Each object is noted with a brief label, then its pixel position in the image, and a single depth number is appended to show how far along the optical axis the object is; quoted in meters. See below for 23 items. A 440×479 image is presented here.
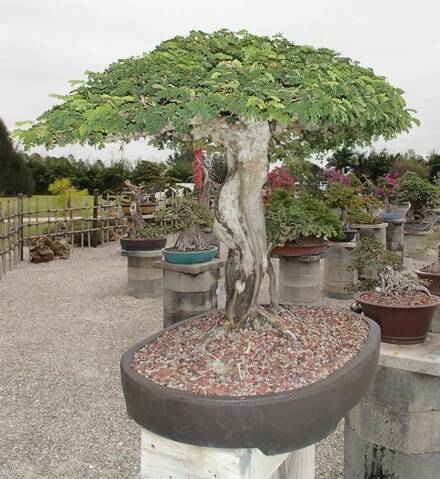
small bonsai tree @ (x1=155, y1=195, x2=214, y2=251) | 4.76
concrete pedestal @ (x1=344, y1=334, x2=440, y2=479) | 2.16
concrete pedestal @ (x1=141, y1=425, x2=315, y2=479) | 1.38
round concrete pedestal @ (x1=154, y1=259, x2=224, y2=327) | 4.64
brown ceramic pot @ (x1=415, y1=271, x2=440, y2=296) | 3.22
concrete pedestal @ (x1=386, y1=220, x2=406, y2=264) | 9.00
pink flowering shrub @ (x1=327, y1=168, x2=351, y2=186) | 7.68
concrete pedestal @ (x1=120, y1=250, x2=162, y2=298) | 6.34
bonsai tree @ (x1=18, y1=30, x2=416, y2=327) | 1.40
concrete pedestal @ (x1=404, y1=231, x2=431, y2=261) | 10.25
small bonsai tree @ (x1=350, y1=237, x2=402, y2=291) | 3.04
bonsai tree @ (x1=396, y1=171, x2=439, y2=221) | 10.08
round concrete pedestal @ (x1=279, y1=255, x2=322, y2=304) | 5.62
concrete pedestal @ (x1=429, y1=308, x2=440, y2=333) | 2.92
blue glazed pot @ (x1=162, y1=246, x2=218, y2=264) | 4.65
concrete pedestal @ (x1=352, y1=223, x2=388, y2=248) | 7.17
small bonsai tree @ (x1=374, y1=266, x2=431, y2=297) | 2.62
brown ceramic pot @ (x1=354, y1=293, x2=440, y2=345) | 2.38
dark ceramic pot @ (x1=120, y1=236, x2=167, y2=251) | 6.20
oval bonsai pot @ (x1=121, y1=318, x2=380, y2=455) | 1.31
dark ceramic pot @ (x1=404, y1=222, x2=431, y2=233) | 10.29
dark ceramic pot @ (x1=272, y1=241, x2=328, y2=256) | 5.17
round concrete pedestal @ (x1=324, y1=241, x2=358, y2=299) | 6.26
